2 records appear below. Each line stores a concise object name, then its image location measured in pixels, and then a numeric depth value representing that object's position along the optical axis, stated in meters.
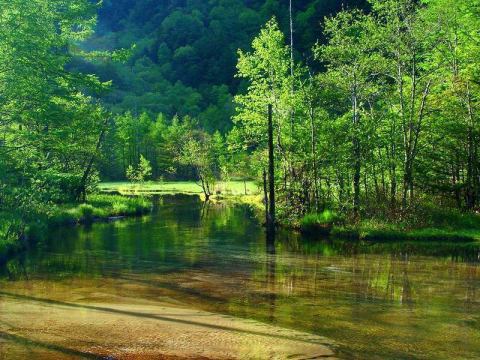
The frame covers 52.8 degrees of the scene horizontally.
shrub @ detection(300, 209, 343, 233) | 34.81
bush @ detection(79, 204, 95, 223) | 42.85
